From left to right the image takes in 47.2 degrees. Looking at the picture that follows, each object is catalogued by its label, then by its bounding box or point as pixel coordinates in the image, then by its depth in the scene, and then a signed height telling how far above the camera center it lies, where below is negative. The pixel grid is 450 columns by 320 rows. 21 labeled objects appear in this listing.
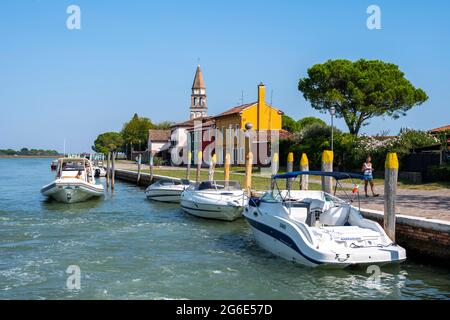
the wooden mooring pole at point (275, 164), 25.56 -0.05
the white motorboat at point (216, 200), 20.06 -1.53
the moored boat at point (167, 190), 27.59 -1.54
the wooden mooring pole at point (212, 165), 28.88 -0.17
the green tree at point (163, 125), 115.60 +8.40
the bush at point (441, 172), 25.95 -0.39
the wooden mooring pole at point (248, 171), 23.12 -0.37
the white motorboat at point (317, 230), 11.67 -1.68
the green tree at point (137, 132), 107.19 +6.31
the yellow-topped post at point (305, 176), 21.83 -0.54
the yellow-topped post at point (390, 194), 13.47 -0.80
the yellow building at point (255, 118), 51.81 +4.65
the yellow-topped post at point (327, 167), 19.17 -0.13
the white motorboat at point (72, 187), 27.48 -1.41
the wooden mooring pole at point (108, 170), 41.12 -0.72
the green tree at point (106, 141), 135.12 +5.66
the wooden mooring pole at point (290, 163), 23.52 -0.01
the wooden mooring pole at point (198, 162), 30.62 +0.03
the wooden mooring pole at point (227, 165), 24.77 -0.11
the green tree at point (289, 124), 94.51 +7.49
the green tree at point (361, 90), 41.16 +6.01
